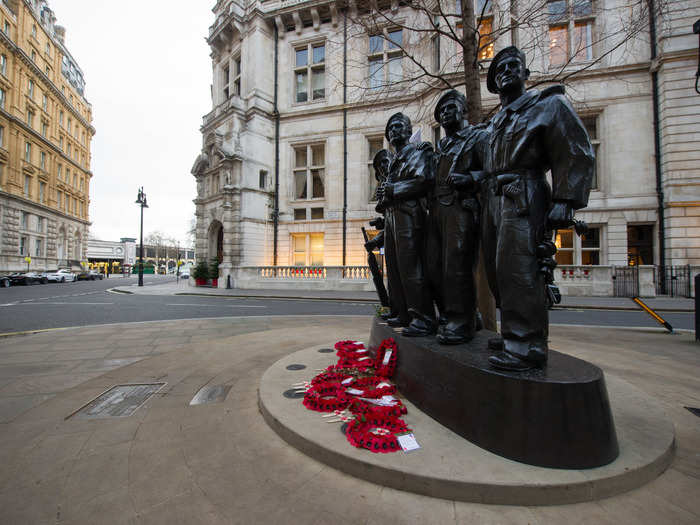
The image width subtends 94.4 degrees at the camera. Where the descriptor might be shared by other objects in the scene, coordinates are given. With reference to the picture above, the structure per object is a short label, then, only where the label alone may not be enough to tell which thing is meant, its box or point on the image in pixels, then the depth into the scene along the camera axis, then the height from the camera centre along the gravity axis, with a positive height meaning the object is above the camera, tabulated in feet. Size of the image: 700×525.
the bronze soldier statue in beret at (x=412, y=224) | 11.02 +1.54
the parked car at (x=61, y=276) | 102.01 -3.23
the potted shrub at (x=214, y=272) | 72.64 -1.21
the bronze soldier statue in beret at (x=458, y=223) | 9.57 +1.32
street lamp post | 87.76 +18.48
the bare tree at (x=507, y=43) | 50.47 +38.09
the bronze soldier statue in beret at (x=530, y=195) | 7.09 +1.65
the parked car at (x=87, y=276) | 125.26 -3.81
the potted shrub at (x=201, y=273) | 72.69 -1.46
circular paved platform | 5.67 -3.85
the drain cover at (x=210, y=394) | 10.52 -4.39
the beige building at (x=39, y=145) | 107.86 +47.82
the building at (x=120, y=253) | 268.00 +11.92
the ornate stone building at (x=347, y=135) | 48.26 +24.64
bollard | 19.16 -2.48
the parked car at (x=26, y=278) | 86.58 -3.43
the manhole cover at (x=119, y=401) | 9.65 -4.39
